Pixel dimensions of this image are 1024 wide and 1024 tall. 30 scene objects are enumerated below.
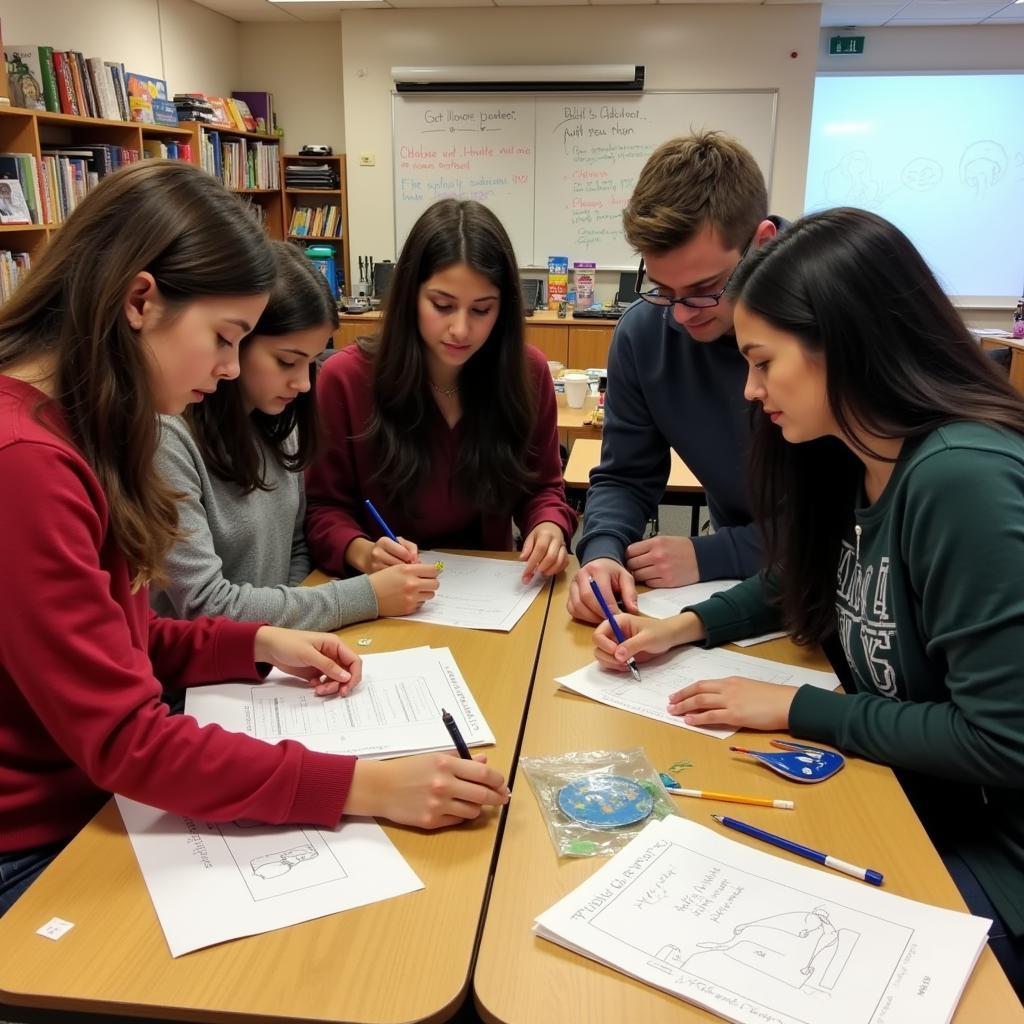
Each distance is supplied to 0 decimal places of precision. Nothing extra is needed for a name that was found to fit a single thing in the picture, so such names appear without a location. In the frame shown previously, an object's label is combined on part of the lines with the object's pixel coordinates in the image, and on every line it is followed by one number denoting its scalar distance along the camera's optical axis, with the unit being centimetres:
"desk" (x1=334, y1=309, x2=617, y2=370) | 545
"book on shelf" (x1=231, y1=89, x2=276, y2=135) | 599
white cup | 323
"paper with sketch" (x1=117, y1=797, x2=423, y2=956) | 78
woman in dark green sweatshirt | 94
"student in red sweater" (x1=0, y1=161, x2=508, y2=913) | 86
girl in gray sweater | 140
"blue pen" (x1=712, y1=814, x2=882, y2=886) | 84
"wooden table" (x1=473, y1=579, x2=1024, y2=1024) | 70
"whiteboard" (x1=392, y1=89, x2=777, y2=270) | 557
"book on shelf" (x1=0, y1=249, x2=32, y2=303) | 363
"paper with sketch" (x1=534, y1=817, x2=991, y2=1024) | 70
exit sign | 588
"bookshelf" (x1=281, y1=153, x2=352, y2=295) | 607
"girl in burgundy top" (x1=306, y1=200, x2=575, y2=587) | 169
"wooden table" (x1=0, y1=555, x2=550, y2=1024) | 70
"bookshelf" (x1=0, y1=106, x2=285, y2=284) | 369
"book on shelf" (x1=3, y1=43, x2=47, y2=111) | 377
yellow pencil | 96
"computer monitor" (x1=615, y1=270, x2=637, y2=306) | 571
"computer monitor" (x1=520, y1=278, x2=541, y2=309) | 577
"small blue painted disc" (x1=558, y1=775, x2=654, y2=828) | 93
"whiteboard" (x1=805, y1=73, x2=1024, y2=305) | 588
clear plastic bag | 91
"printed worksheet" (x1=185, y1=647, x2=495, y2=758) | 106
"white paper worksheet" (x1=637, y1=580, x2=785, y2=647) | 143
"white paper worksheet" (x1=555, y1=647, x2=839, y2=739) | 118
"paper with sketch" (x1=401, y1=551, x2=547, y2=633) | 144
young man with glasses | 150
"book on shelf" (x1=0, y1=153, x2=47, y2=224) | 356
